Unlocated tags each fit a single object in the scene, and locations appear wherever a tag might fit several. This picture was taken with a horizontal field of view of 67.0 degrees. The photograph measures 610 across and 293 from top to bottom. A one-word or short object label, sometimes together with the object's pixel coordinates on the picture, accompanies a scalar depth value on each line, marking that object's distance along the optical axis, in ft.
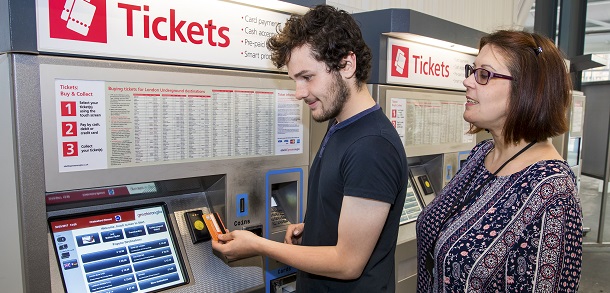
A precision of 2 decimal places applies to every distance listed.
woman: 3.84
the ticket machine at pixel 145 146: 4.11
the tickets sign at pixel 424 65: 7.47
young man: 4.21
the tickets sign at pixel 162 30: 4.13
